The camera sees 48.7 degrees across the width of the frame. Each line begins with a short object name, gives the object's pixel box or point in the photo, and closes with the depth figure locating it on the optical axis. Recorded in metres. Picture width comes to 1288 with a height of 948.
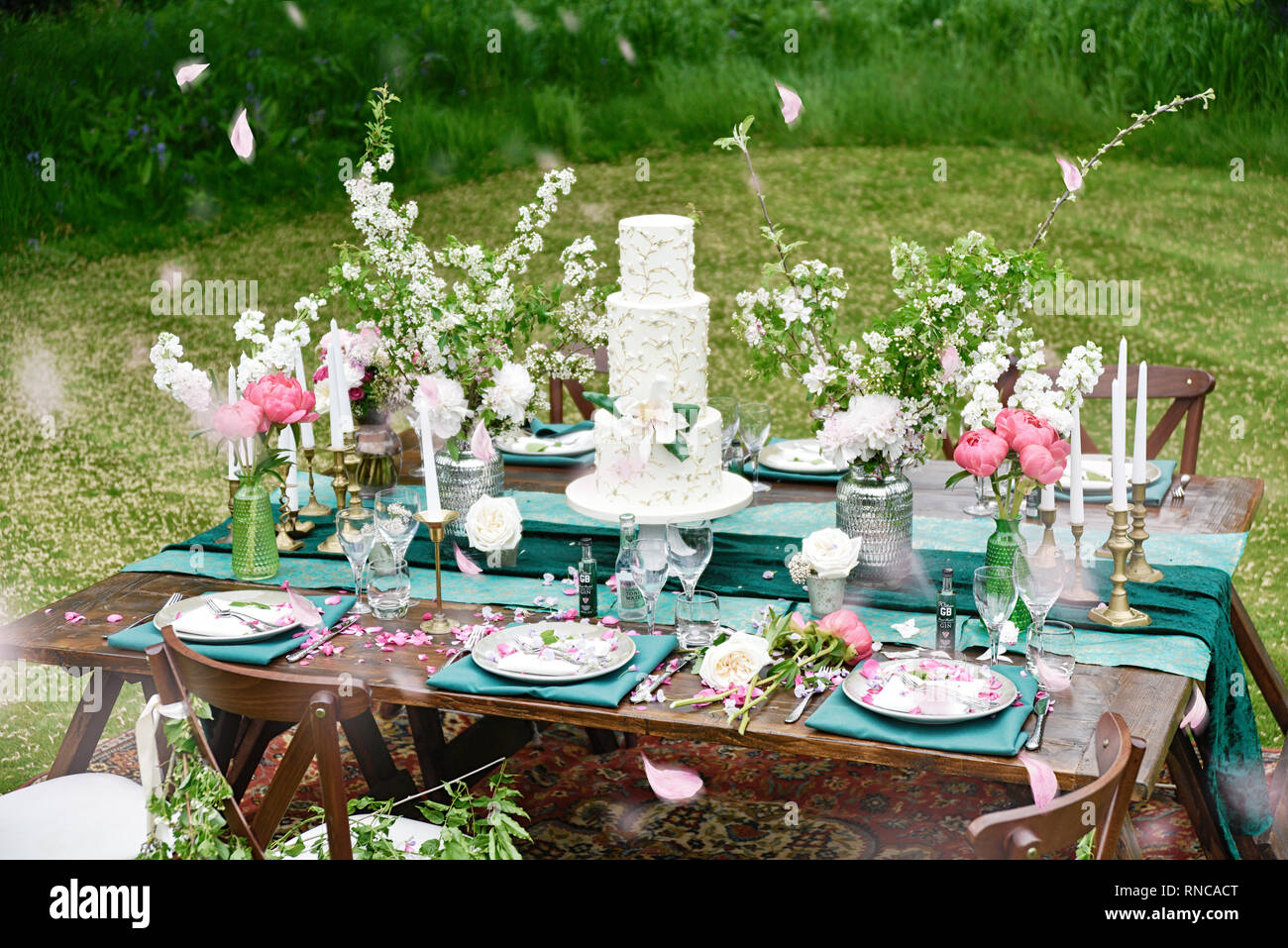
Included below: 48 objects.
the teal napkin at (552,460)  3.99
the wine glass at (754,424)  3.59
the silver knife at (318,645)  2.72
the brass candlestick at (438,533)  2.82
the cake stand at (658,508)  2.90
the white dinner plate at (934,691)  2.34
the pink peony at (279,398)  3.16
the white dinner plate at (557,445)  4.02
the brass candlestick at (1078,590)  2.86
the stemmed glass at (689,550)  2.77
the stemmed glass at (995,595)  2.53
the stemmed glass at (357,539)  2.89
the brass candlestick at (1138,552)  2.92
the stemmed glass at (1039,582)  2.55
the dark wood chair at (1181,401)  4.10
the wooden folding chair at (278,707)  2.09
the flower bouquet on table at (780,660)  2.47
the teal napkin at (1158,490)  3.51
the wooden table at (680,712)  2.30
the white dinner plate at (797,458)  3.82
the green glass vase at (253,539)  3.12
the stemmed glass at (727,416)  3.54
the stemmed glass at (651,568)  2.76
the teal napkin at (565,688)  2.48
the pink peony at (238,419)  3.13
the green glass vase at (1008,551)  2.75
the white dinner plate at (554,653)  2.55
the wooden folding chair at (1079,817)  1.79
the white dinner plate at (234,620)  2.76
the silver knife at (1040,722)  2.27
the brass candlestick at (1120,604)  2.75
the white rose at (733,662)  2.48
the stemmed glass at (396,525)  2.88
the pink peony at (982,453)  2.65
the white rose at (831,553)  2.75
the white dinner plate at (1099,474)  3.54
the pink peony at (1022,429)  2.66
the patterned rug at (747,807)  3.51
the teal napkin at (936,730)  2.27
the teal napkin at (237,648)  2.72
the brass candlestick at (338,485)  3.24
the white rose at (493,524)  2.95
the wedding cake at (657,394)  2.92
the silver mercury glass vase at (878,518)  2.98
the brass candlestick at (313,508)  3.58
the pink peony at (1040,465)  2.63
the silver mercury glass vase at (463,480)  3.30
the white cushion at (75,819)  2.55
